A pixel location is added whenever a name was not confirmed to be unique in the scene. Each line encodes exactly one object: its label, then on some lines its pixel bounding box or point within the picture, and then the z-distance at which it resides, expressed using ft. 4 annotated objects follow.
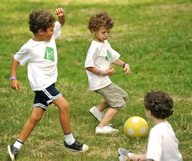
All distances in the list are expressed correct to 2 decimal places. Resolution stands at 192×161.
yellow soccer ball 47.73
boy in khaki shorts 50.31
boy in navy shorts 44.16
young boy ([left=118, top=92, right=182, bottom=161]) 34.73
